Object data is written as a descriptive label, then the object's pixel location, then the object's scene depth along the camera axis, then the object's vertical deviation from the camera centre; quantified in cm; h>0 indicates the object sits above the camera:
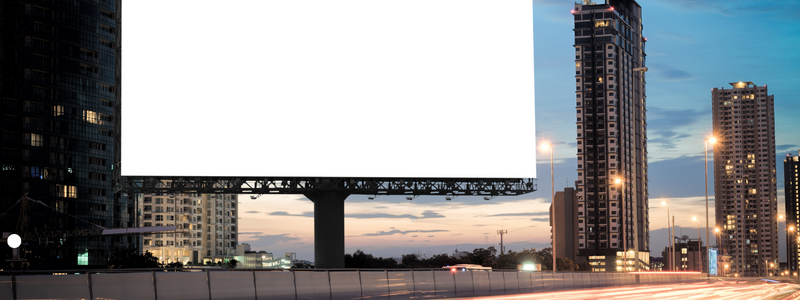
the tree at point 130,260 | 14700 -1084
